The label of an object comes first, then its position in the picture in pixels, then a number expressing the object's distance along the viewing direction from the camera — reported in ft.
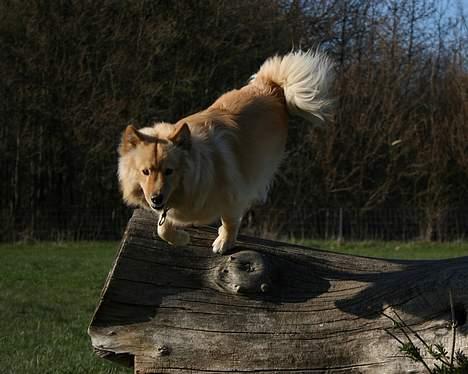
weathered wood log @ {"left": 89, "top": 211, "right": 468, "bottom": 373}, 12.07
